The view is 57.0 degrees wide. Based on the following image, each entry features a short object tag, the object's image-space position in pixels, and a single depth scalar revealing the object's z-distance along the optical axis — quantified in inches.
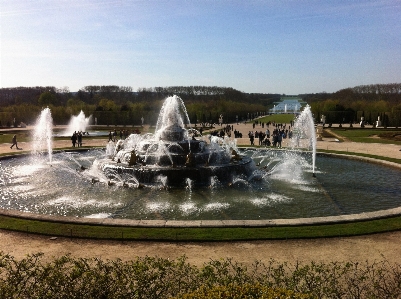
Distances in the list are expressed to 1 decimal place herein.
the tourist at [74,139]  1286.4
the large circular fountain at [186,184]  530.3
